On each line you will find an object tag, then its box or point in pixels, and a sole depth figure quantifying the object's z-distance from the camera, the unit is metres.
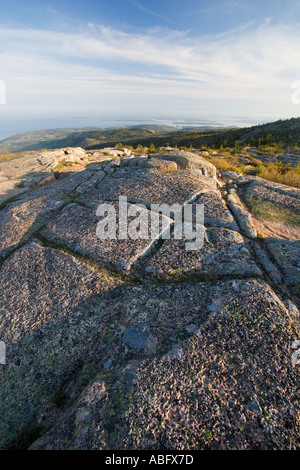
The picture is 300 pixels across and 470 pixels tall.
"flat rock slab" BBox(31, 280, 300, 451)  1.84
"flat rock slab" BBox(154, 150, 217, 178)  7.96
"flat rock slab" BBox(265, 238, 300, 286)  3.32
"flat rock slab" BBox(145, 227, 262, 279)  3.41
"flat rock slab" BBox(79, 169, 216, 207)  5.42
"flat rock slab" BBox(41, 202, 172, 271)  3.85
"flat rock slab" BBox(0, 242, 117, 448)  2.44
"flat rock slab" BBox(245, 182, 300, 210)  5.95
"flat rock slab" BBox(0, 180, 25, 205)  7.77
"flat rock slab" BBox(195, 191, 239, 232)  4.52
